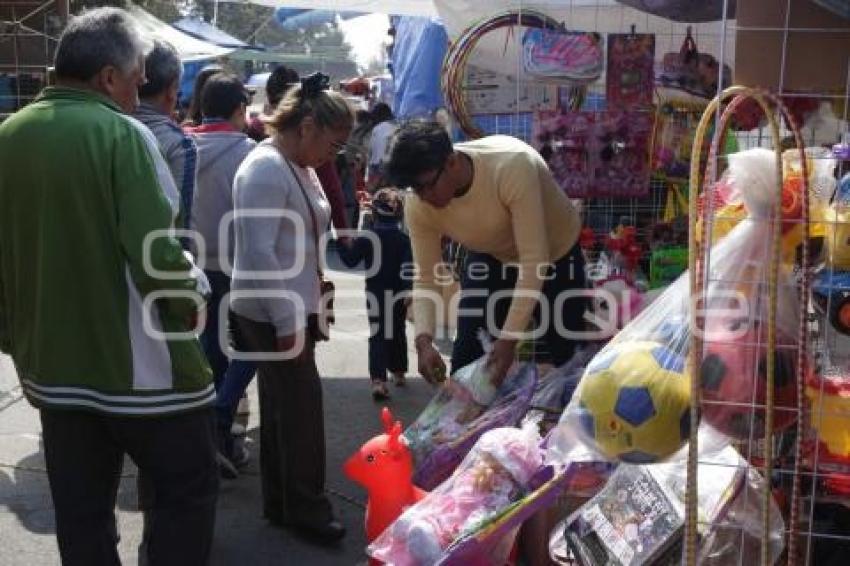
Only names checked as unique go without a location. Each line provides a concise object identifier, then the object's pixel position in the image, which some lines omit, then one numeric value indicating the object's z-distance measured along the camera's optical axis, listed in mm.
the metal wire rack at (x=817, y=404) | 2277
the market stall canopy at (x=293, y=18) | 17766
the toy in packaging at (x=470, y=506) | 3010
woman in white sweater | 3346
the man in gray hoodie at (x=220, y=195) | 4273
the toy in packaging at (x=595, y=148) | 4684
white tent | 16312
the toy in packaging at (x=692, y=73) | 4867
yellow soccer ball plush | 2342
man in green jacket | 2383
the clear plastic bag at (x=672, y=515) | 2586
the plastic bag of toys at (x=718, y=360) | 2273
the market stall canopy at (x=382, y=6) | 8195
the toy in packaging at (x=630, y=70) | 4859
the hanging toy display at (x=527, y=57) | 4770
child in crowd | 5441
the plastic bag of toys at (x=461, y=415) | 3658
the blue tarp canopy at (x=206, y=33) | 19391
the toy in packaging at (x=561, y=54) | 4762
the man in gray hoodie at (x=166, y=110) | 3182
